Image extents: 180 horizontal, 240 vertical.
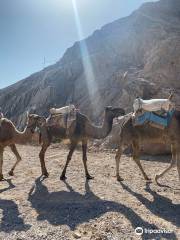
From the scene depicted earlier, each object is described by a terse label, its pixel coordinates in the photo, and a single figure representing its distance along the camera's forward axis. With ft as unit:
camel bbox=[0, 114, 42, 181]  18.96
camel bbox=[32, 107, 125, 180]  18.22
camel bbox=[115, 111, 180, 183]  16.58
